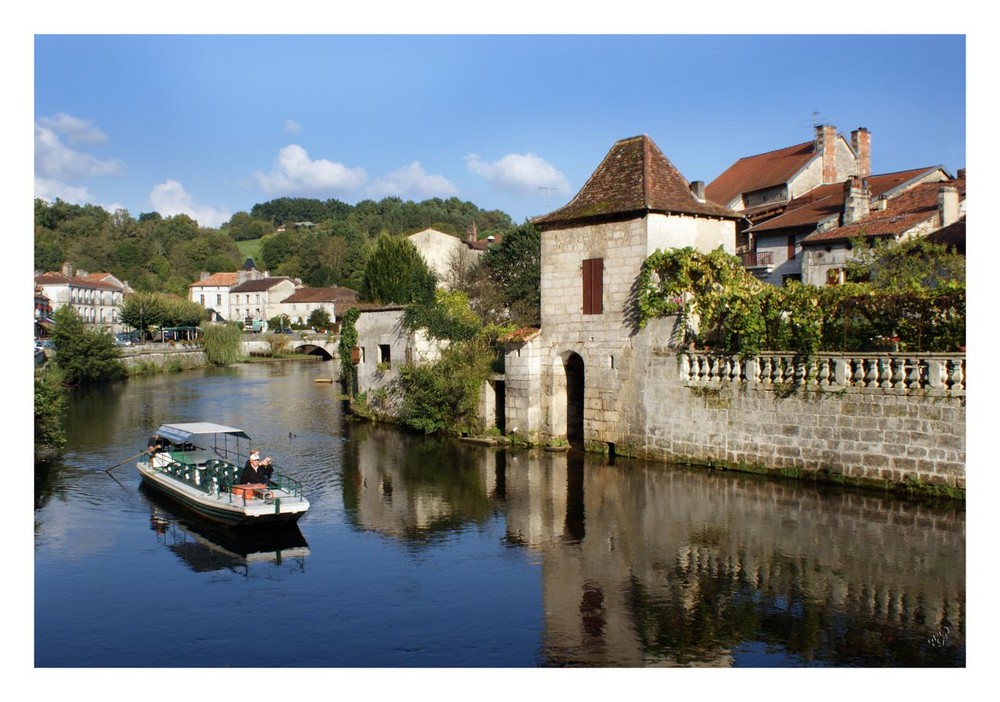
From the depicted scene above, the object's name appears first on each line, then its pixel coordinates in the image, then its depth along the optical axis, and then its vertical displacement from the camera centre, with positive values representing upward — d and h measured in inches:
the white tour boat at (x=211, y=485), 657.0 -108.5
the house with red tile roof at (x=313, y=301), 3619.6 +220.8
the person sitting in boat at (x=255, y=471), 692.7 -92.7
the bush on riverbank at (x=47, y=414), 905.5 -61.9
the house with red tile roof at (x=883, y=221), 1246.3 +190.5
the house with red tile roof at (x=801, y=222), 1455.5 +219.3
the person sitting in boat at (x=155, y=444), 858.1 -90.5
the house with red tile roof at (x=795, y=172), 1772.9 +377.2
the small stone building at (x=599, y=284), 909.8 +73.2
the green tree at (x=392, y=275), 1742.1 +158.6
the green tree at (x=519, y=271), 1662.2 +161.4
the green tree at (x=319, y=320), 3408.0 +134.5
